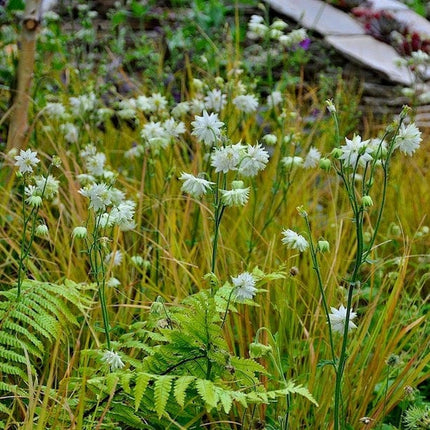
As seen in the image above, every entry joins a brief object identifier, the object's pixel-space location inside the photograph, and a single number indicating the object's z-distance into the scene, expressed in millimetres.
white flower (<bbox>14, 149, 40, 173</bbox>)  2191
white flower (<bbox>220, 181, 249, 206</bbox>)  2100
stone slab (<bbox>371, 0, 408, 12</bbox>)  8109
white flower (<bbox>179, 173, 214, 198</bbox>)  2162
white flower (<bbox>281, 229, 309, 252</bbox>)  2031
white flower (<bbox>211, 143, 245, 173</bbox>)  2115
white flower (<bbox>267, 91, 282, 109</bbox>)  3767
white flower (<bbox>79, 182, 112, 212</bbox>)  2133
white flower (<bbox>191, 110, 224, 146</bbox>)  2207
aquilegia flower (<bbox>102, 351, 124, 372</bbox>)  2027
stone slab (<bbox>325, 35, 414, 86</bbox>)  6582
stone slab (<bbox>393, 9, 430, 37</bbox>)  7488
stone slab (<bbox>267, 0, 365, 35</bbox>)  7266
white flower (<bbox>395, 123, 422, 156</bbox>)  2010
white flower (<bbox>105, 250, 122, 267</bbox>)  2631
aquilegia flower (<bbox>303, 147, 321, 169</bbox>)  3065
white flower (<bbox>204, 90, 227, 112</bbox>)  3326
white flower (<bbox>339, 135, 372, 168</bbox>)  1990
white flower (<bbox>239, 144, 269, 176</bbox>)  2176
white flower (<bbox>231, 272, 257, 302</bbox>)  1984
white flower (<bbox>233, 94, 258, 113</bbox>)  3238
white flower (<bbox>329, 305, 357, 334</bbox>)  2074
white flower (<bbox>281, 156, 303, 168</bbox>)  3037
